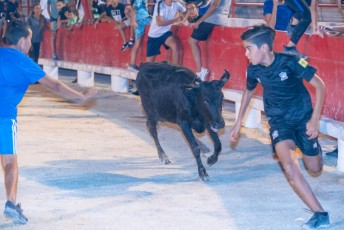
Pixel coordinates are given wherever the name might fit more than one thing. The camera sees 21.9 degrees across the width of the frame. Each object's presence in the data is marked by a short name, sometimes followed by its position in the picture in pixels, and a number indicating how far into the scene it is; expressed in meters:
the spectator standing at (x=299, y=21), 9.96
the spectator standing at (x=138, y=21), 16.59
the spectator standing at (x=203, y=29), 13.45
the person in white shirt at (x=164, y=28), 14.60
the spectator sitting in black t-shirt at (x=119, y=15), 18.24
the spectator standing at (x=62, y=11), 22.11
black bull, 9.30
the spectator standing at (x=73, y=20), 21.52
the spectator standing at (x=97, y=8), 19.56
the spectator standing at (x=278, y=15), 12.21
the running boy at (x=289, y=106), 6.76
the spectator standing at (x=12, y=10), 25.95
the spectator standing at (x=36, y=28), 22.89
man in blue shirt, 7.04
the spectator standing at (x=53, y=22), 22.80
